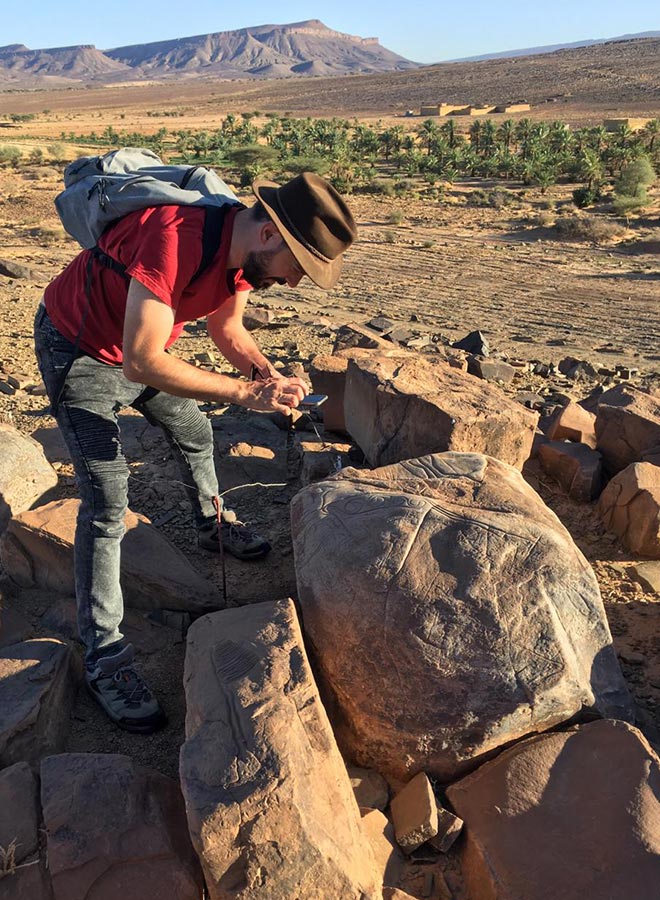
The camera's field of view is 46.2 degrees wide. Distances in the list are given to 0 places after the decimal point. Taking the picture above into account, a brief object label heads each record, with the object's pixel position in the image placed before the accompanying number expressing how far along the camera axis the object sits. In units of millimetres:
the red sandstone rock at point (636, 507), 3814
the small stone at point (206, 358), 6882
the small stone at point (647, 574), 3670
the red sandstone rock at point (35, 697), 2574
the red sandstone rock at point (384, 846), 2293
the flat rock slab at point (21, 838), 2094
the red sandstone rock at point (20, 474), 3957
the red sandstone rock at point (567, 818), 2074
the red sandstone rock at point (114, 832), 2080
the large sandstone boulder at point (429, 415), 3699
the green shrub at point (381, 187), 19003
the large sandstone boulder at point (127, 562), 3332
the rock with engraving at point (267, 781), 1964
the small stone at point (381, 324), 7688
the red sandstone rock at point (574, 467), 4270
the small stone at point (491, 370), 6387
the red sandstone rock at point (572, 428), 4590
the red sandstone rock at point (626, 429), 4340
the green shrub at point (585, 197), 16844
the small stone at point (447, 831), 2328
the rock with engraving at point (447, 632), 2410
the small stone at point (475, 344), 7156
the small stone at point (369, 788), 2494
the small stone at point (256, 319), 8133
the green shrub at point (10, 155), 24822
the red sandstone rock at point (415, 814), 2307
